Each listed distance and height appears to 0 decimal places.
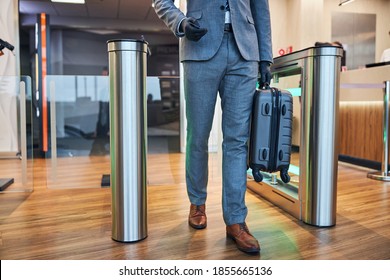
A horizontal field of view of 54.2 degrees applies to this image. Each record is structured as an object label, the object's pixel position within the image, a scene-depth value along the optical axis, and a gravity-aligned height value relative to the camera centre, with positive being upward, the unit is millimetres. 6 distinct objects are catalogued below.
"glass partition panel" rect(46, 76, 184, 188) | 2883 -245
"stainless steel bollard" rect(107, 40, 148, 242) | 1525 -105
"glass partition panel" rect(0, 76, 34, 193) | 2615 -208
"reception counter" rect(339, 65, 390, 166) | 3436 -61
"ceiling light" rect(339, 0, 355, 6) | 5875 +1692
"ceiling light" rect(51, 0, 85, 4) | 5855 +1729
